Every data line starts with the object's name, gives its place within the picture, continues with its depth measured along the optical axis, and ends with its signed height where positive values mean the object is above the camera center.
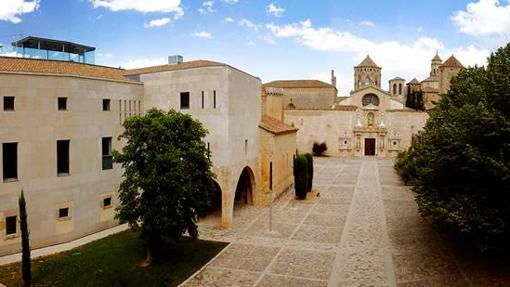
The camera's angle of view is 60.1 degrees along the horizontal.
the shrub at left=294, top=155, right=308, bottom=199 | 30.02 -2.73
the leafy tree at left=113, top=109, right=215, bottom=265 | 16.06 -1.52
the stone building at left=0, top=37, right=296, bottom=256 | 17.95 +0.27
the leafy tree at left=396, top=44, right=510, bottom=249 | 14.00 -1.03
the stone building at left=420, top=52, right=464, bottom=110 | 73.75 +10.95
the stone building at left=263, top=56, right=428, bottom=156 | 59.50 +1.00
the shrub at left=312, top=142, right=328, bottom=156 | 60.56 -1.75
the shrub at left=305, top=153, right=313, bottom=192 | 31.42 -2.47
